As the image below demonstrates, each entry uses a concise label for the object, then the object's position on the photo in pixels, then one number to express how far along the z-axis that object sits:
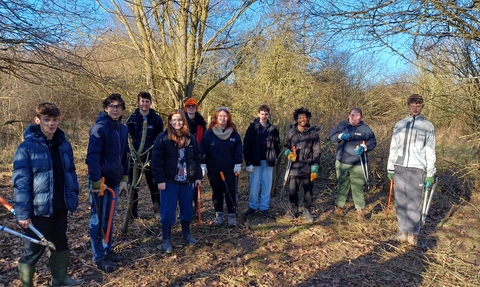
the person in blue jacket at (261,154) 5.34
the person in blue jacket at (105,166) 3.45
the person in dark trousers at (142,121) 4.73
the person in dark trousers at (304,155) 5.26
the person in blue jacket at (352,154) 5.22
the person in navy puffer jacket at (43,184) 2.81
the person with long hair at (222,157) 4.86
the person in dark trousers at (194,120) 5.09
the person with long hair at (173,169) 4.04
